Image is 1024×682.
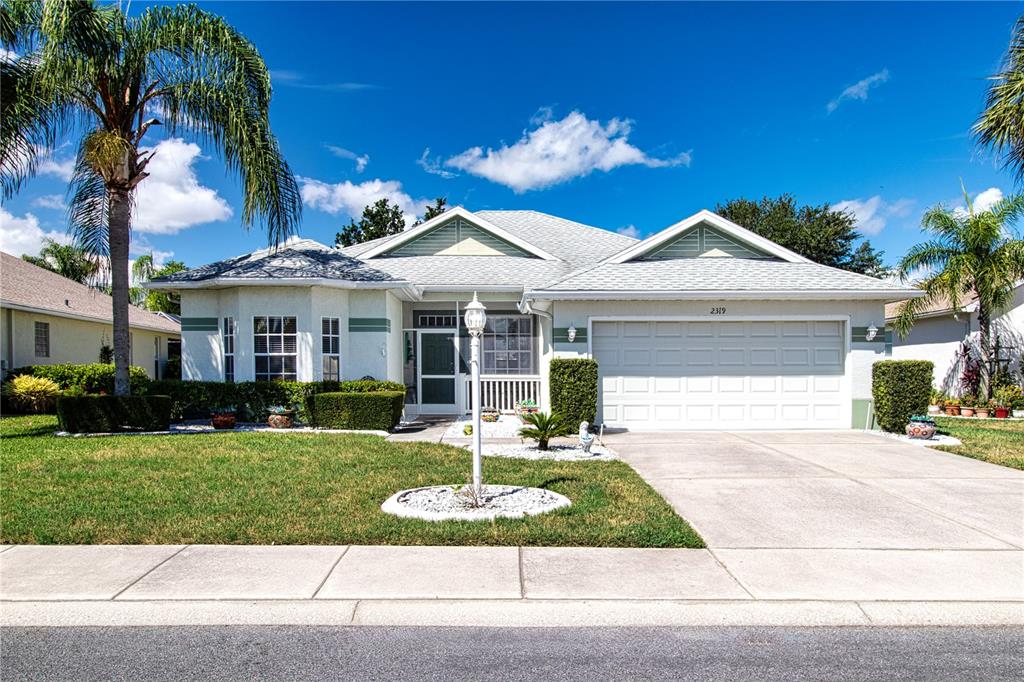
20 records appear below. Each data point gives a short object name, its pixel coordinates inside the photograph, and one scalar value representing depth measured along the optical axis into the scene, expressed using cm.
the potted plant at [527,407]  1374
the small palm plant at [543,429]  1005
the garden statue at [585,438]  1000
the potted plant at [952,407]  1775
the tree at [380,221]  3922
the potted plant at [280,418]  1286
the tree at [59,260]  3238
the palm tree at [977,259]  1670
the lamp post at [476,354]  662
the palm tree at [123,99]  1080
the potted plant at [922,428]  1176
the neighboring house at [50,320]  1733
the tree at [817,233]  3659
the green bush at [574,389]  1194
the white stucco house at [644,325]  1294
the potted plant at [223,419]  1264
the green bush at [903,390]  1229
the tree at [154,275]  3404
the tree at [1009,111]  1002
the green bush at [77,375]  1688
